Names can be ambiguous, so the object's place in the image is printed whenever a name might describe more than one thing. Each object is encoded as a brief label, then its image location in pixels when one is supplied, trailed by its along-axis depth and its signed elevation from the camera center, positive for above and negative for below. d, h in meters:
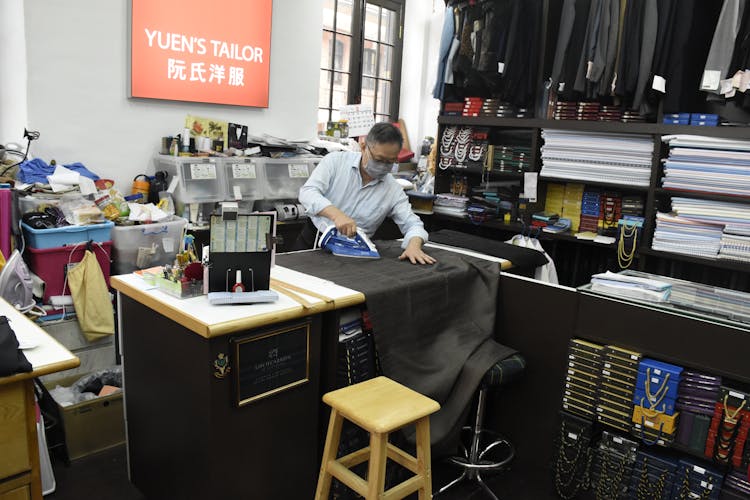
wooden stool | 1.80 -0.85
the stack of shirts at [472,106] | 4.55 +0.34
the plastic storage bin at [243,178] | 3.99 -0.26
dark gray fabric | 2.33 -0.68
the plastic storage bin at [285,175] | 4.22 -0.23
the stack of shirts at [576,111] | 3.98 +0.31
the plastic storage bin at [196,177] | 3.83 -0.26
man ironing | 2.86 -0.23
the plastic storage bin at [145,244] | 3.35 -0.62
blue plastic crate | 3.02 -0.54
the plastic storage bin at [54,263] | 3.05 -0.68
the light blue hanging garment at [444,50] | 4.51 +0.74
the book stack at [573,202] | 4.19 -0.29
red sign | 3.91 +0.57
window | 5.50 +0.82
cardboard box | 2.59 -1.26
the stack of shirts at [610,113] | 3.88 +0.30
